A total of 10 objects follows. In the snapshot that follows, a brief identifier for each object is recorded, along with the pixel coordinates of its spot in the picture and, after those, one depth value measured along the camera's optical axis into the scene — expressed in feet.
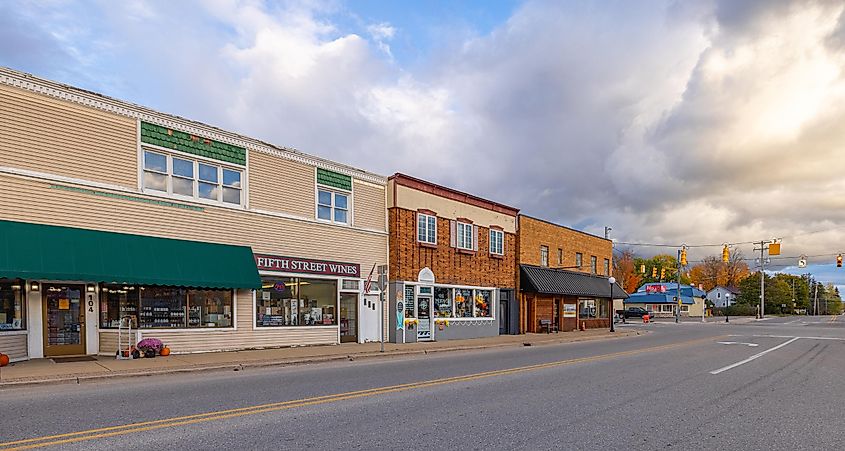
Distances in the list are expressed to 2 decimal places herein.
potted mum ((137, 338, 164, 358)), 48.26
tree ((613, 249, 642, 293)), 318.04
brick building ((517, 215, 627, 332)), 100.63
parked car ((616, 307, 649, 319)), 218.91
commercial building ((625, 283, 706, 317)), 275.80
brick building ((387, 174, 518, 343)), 75.61
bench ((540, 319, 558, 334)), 101.50
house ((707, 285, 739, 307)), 337.07
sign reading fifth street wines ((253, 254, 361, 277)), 59.57
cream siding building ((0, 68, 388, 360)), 44.19
